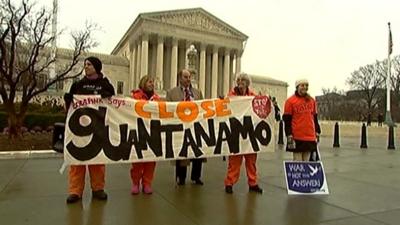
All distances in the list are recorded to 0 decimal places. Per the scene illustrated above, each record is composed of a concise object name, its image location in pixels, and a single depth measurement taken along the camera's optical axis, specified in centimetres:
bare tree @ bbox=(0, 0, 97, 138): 1524
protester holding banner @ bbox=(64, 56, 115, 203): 541
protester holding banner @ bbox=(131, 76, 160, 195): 595
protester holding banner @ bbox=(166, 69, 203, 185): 645
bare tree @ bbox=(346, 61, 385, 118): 7544
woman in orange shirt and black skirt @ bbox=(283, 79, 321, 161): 623
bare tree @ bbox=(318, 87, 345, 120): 8794
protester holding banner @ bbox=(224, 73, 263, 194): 618
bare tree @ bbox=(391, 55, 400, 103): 7025
